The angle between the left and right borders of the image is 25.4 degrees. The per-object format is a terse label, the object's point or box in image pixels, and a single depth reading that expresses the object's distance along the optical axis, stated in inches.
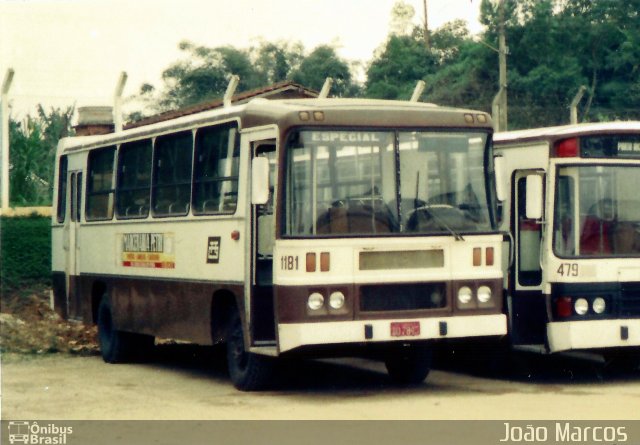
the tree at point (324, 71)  2301.9
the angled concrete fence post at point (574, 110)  732.0
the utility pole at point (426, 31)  2738.4
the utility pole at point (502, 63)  1123.9
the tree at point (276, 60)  2517.2
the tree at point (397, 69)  2333.9
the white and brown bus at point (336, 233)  522.9
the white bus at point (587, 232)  560.4
